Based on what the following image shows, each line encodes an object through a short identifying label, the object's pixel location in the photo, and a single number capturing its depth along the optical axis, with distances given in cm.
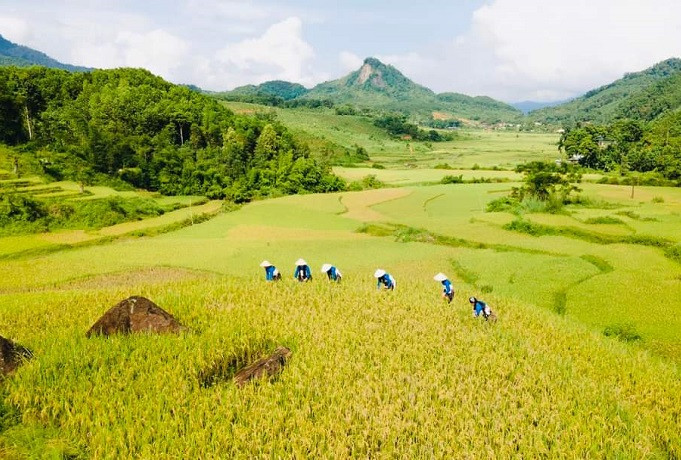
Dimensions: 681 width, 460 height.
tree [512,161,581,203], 4947
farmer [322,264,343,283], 1401
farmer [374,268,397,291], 1401
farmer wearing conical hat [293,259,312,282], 1439
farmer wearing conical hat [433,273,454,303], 1283
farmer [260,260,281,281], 1505
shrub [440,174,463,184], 7438
